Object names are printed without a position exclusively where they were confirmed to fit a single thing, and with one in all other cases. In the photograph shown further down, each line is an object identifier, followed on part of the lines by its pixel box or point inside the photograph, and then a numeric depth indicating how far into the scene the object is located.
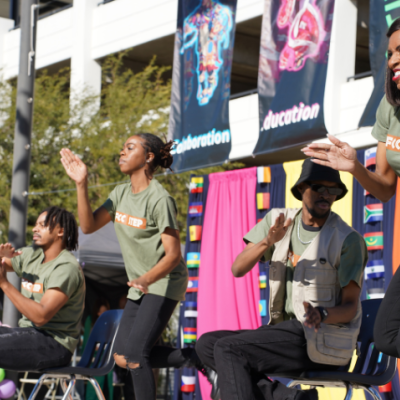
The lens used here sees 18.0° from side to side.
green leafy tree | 21.79
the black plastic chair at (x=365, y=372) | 6.09
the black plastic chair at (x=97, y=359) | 7.70
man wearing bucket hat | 6.00
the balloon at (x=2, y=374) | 9.11
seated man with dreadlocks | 7.69
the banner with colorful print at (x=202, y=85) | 13.67
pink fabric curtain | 12.51
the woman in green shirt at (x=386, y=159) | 4.84
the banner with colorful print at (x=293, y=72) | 11.46
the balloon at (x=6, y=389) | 9.31
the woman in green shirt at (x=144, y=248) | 7.27
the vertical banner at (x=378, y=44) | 9.85
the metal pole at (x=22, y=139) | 10.90
